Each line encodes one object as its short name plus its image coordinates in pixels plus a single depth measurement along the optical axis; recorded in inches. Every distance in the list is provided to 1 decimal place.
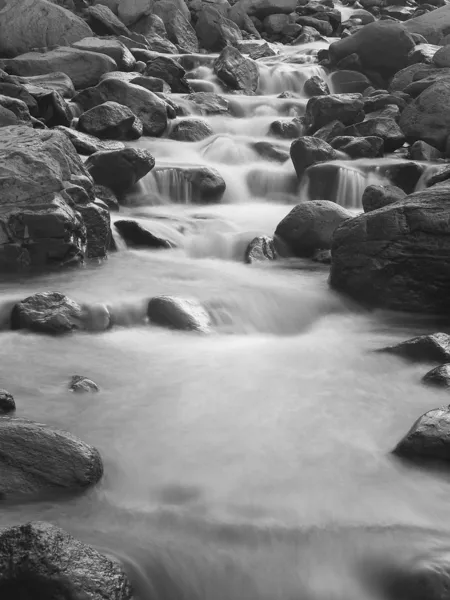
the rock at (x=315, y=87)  627.8
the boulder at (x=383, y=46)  654.5
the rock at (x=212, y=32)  779.4
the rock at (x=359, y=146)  439.8
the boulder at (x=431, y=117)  457.1
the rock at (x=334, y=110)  494.9
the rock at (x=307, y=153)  419.2
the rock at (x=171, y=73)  587.8
